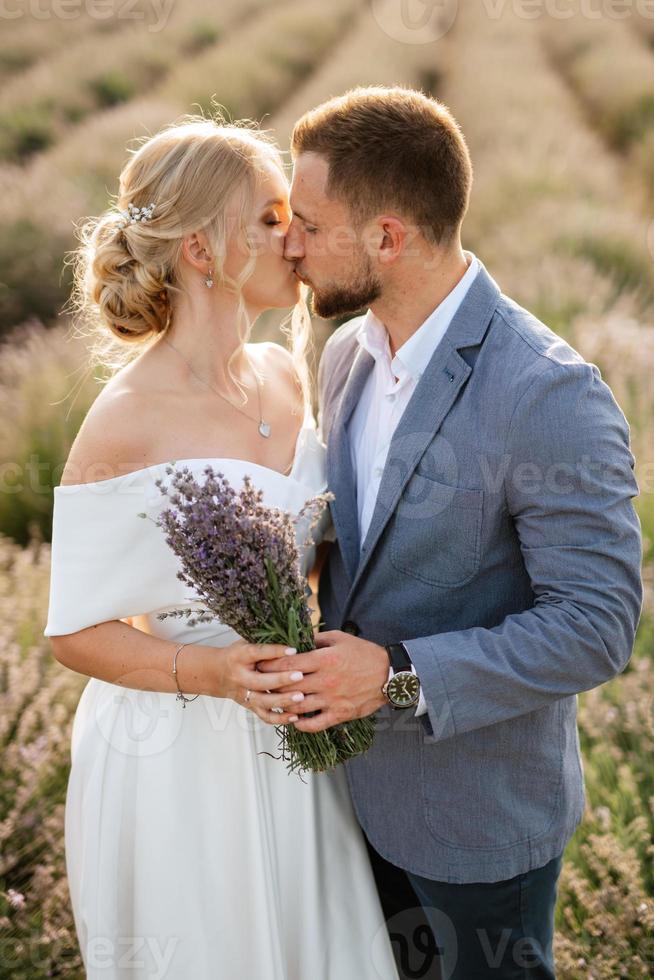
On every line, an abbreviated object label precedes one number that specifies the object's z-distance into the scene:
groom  1.83
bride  2.11
